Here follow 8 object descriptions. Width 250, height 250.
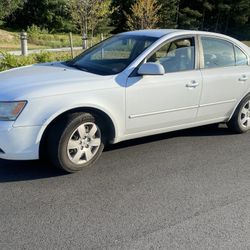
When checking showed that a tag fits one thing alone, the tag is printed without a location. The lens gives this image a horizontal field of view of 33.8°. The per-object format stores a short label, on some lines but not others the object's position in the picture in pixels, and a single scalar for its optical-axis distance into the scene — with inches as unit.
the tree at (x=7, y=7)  1537.9
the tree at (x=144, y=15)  1078.4
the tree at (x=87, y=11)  885.8
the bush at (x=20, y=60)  423.5
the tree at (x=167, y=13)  1675.1
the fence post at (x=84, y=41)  866.5
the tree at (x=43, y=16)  1704.0
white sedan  165.9
